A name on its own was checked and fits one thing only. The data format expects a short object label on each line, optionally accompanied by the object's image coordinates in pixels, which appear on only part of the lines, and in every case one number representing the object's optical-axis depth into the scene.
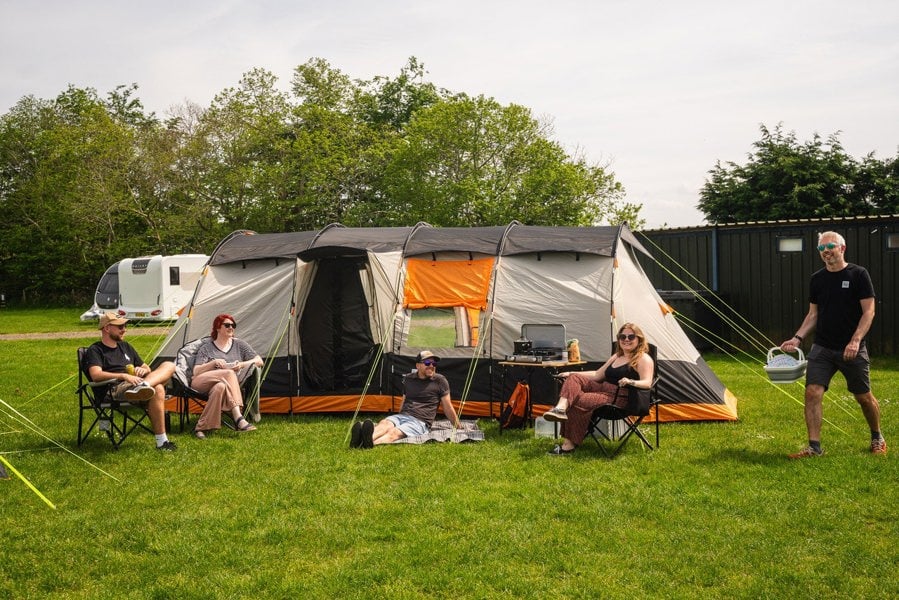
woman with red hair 7.05
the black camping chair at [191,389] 7.11
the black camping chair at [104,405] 6.40
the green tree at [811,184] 22.53
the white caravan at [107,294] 20.58
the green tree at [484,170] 18.36
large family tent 7.52
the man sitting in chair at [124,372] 6.30
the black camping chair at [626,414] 6.00
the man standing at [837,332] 5.55
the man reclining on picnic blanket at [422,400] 6.77
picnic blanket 6.66
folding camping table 6.92
